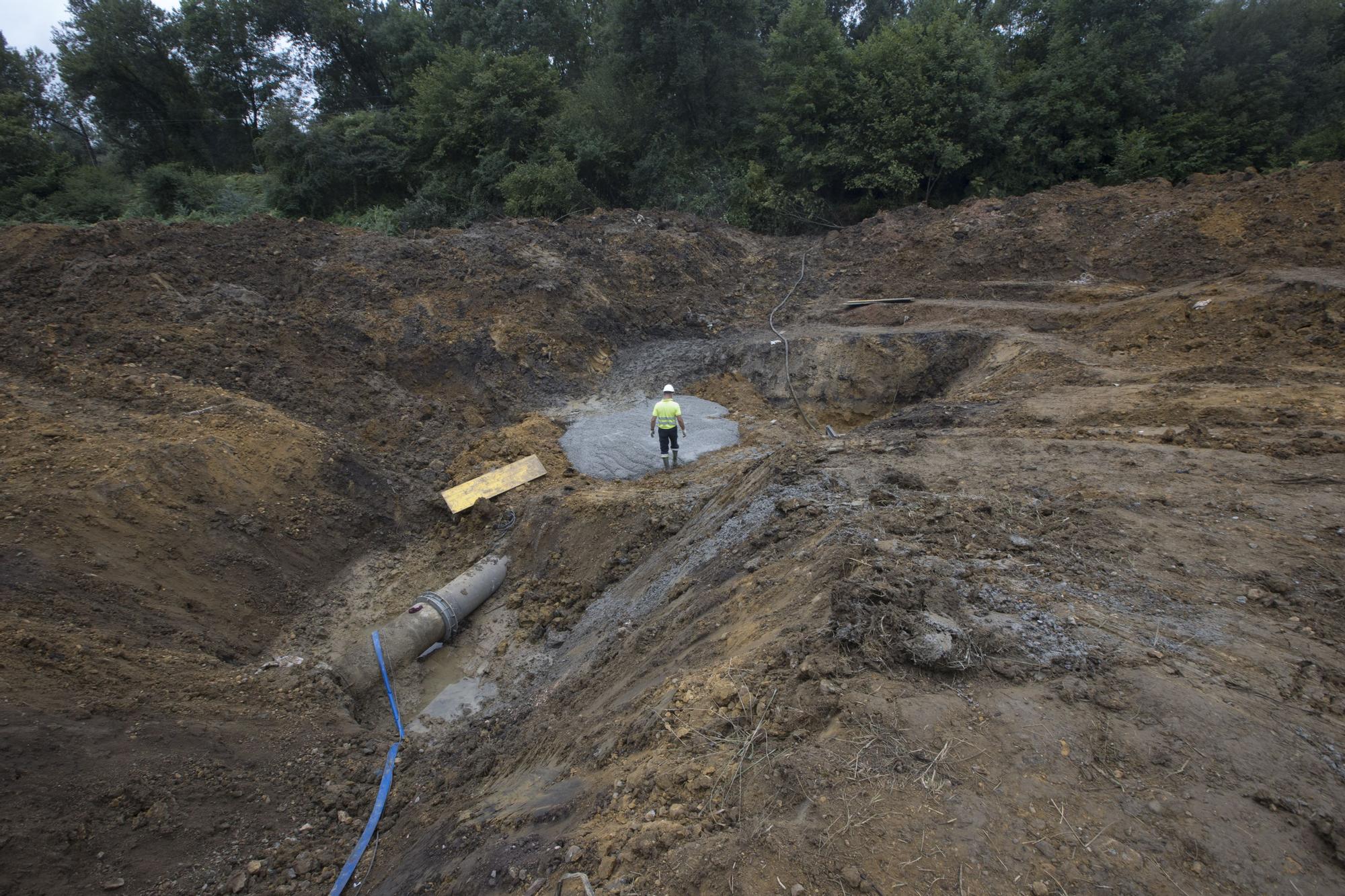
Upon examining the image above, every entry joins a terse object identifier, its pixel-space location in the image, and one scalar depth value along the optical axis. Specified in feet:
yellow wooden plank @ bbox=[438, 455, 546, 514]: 30.32
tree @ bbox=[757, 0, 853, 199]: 59.36
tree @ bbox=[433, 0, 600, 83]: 78.64
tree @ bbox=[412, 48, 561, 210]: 65.77
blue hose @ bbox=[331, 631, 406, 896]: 15.16
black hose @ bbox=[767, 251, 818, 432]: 37.43
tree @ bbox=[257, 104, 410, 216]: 65.51
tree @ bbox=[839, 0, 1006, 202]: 56.34
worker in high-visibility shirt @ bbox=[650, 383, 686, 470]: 29.45
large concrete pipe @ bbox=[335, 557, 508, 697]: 22.75
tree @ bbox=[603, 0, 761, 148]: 63.41
